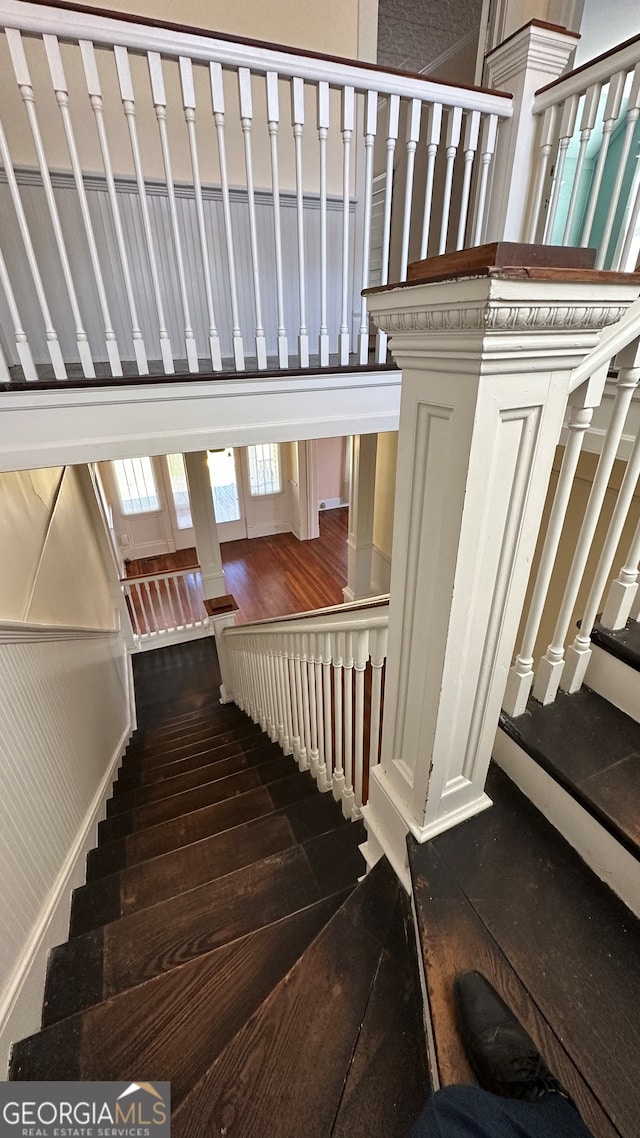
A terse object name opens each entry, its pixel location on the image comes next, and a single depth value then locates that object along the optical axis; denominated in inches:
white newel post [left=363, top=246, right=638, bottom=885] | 22.0
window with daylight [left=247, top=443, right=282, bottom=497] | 266.5
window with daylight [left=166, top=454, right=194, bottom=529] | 249.0
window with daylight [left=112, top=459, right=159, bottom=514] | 239.8
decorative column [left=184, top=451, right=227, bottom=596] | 165.0
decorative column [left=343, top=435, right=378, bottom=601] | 165.8
